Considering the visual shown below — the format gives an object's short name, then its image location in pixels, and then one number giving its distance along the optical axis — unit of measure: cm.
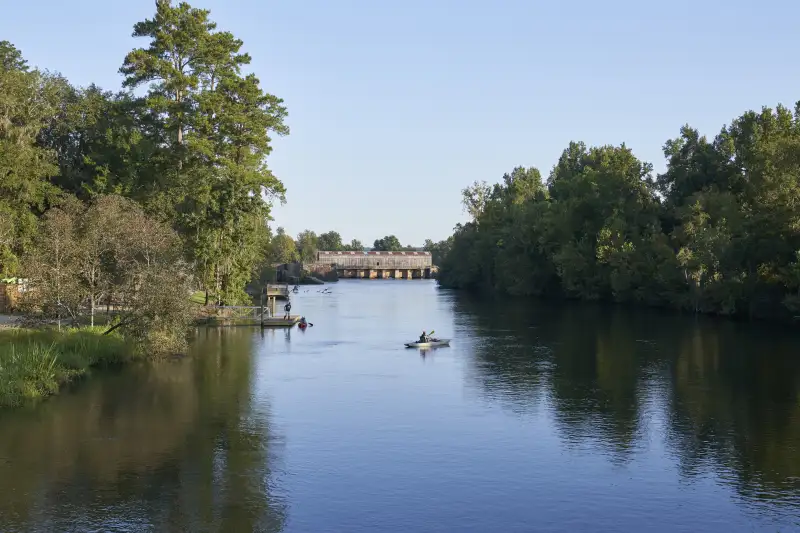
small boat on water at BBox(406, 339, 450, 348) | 6838
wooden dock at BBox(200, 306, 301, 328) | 7919
